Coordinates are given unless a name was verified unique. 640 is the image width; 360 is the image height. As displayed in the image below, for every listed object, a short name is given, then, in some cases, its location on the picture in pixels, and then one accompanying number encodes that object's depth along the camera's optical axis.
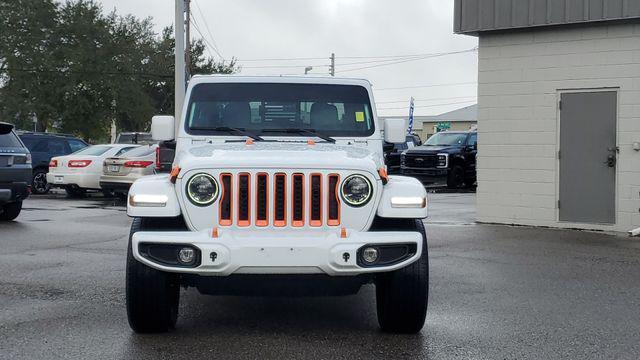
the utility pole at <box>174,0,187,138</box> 21.00
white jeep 5.35
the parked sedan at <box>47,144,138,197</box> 20.81
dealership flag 40.93
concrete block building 13.22
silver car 19.38
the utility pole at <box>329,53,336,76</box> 68.20
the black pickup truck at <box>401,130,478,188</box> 24.67
